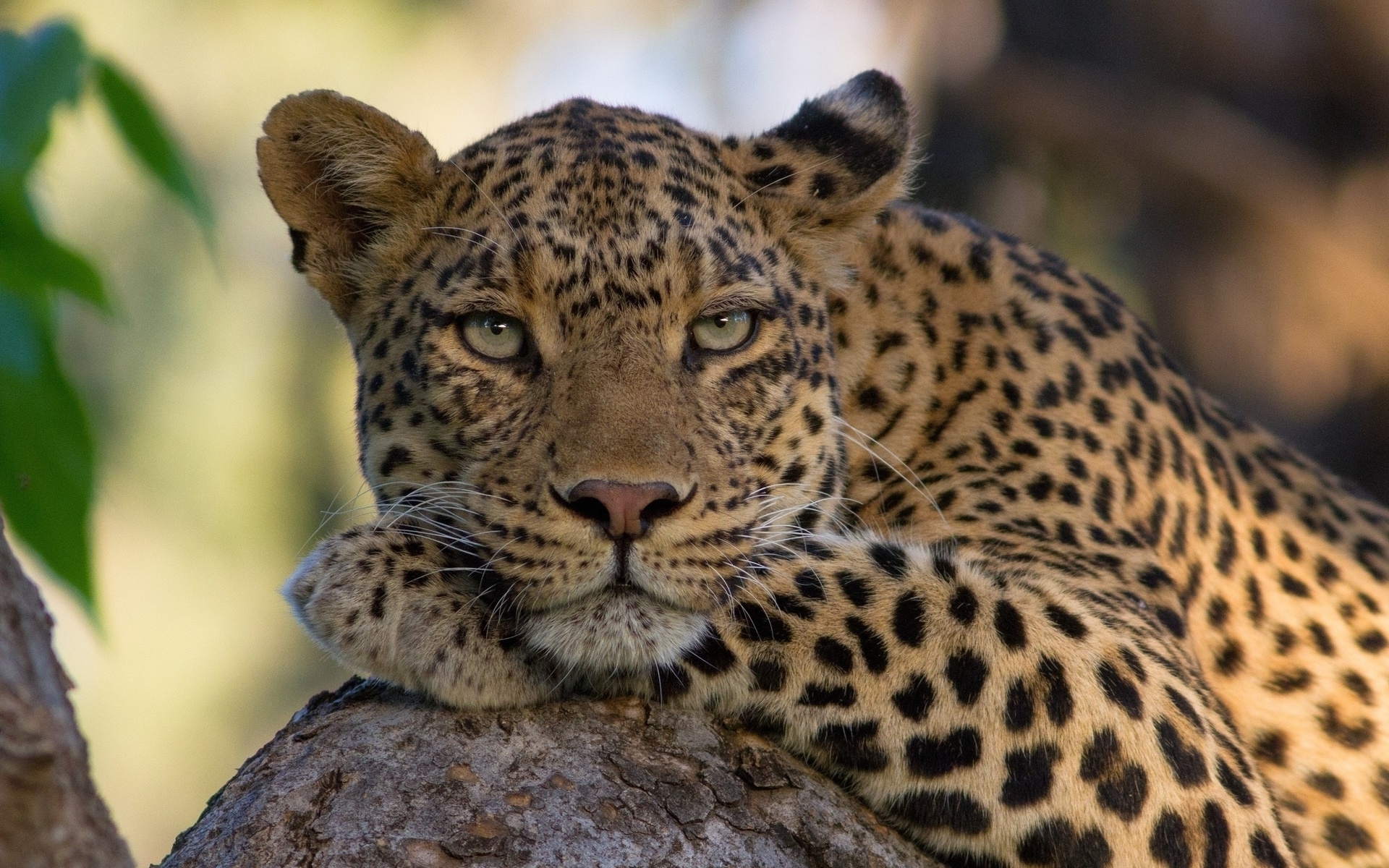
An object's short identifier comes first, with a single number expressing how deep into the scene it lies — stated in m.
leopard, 9.41
